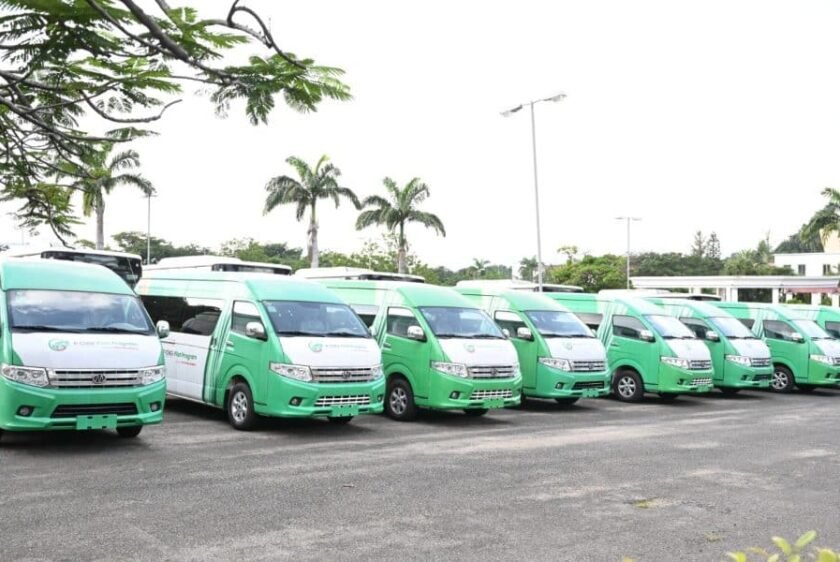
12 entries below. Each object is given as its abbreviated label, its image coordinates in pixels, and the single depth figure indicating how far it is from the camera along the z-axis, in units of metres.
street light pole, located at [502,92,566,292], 27.79
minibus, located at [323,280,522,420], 14.03
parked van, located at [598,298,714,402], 18.58
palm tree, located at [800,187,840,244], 39.34
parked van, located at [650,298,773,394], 20.86
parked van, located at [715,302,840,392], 22.50
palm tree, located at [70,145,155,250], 38.22
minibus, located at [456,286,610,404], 16.56
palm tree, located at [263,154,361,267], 42.78
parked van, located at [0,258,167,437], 9.86
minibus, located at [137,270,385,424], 12.17
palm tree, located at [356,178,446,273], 44.47
